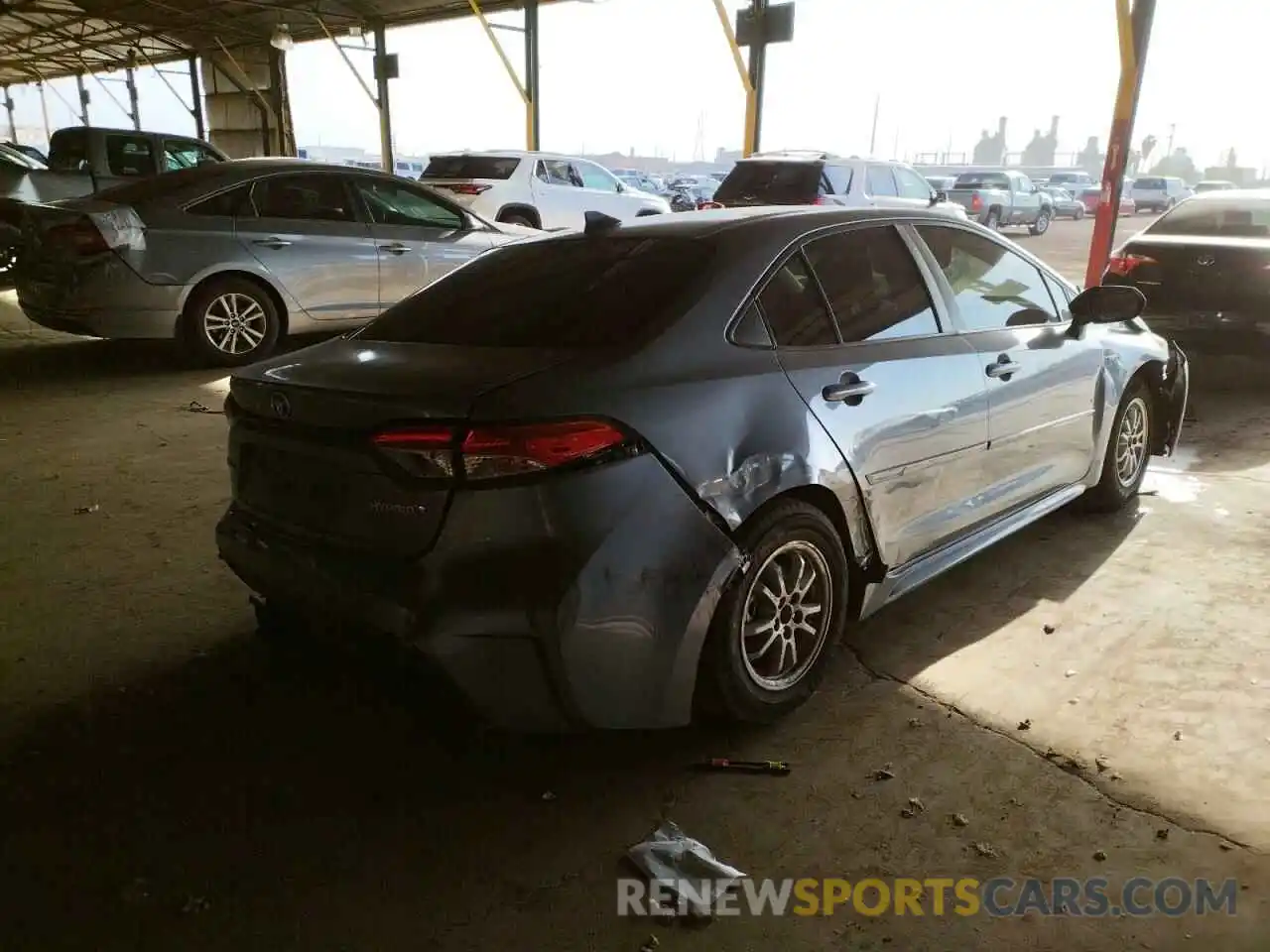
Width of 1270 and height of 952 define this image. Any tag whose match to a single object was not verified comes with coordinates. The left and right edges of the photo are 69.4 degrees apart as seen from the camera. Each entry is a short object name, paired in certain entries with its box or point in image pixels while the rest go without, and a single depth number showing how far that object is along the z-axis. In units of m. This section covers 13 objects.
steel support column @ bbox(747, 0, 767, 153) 12.75
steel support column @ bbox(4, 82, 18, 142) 36.64
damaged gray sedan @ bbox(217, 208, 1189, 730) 2.04
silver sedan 6.45
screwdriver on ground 2.44
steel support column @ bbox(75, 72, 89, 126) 34.18
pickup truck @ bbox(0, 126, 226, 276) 11.00
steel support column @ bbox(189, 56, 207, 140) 26.48
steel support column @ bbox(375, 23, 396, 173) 20.56
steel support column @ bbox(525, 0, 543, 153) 16.62
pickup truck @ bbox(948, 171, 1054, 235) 23.33
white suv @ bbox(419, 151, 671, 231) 12.76
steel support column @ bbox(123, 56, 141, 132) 30.25
